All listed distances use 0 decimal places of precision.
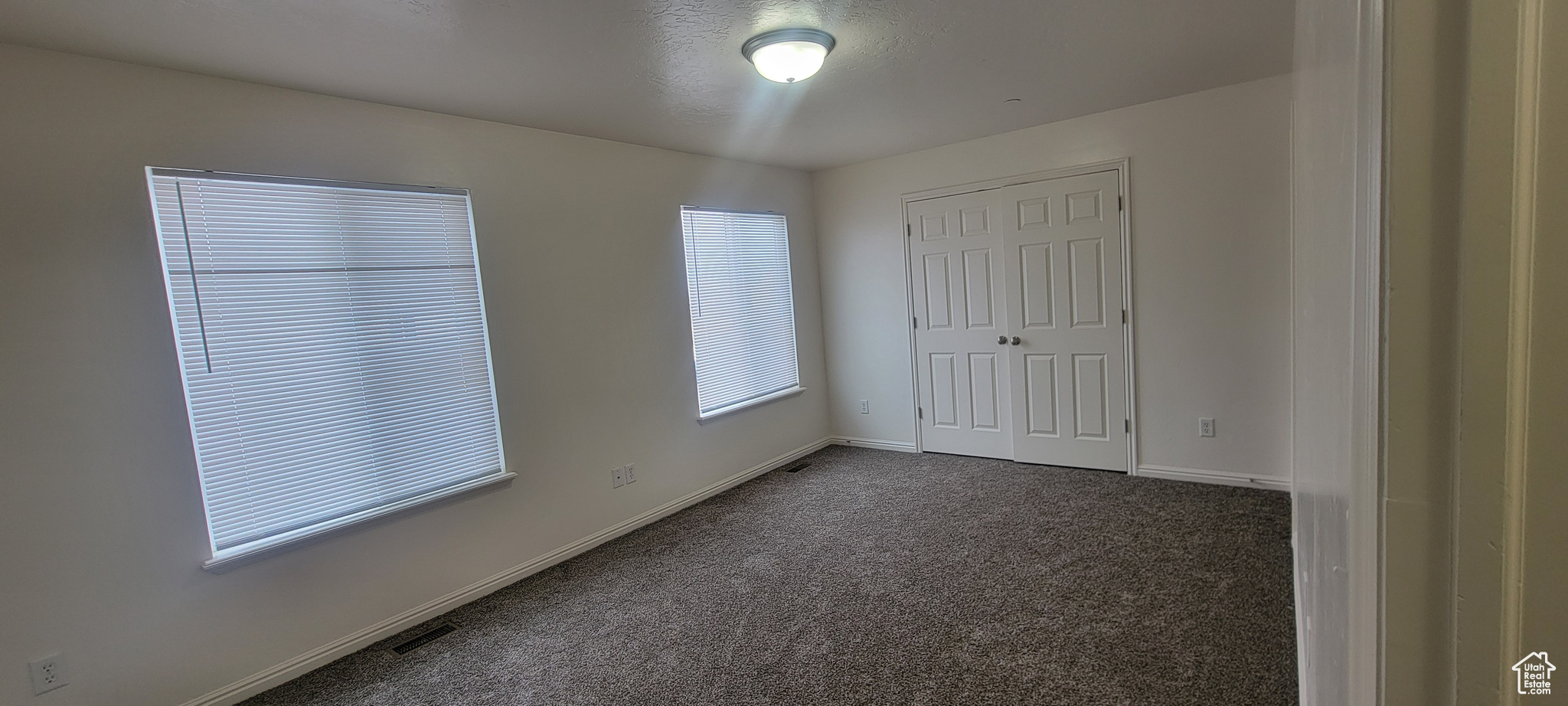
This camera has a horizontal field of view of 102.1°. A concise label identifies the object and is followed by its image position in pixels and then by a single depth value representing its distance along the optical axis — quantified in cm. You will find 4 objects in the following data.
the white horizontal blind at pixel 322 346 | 253
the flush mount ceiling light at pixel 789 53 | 252
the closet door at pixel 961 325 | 484
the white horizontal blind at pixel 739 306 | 464
